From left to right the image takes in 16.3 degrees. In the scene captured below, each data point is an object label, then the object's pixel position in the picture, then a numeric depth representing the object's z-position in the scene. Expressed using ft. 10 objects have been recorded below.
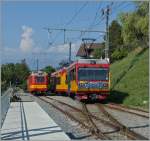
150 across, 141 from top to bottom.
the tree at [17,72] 412.98
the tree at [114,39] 258.69
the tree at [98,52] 260.42
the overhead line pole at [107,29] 131.64
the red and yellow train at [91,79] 106.11
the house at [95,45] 311.19
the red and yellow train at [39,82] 197.06
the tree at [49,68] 415.13
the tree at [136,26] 161.89
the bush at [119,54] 242.78
